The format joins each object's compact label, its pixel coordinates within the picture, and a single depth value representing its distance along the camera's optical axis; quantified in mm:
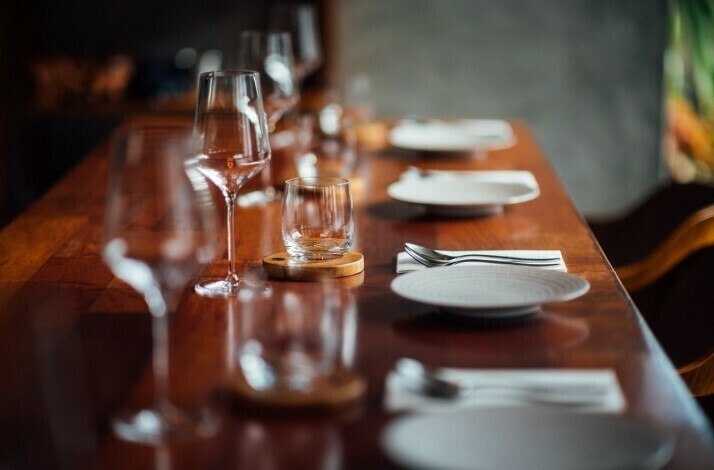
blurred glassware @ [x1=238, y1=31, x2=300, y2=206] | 2228
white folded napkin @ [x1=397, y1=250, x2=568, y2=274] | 1755
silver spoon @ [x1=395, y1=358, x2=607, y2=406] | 1335
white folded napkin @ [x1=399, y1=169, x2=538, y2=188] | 2281
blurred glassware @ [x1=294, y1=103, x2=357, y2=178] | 2295
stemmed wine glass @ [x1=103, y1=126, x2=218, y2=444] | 1304
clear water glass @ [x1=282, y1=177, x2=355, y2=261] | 1714
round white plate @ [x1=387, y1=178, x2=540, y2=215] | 2058
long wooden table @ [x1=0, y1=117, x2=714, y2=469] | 1276
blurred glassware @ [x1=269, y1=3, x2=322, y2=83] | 2966
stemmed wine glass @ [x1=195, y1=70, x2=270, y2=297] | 1638
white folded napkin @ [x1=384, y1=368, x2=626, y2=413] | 1331
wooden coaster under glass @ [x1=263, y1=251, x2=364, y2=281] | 1717
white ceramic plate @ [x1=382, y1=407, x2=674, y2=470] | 1214
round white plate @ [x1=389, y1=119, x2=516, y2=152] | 2641
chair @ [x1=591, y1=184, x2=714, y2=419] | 2026
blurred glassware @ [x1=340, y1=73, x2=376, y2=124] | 2619
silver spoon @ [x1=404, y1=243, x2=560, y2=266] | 1768
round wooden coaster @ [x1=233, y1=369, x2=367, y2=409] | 1328
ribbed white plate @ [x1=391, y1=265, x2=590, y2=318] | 1547
